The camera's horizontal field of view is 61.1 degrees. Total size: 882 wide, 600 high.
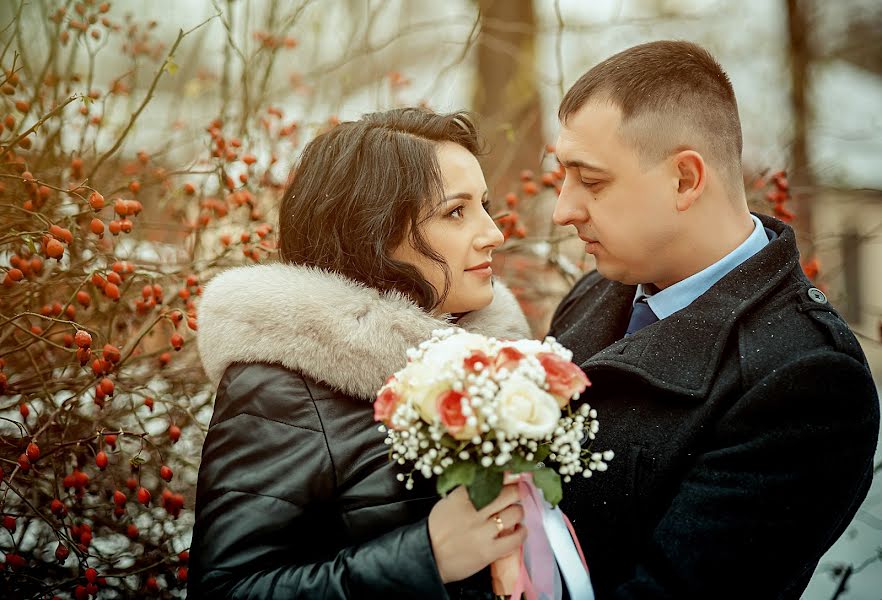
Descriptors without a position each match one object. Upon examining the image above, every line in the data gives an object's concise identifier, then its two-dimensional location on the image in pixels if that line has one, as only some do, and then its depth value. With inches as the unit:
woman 75.2
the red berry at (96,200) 93.2
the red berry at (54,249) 88.7
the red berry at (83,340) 88.4
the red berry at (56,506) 96.0
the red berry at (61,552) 94.7
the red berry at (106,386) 94.9
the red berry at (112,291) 95.0
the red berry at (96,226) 98.1
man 74.3
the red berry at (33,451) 91.6
